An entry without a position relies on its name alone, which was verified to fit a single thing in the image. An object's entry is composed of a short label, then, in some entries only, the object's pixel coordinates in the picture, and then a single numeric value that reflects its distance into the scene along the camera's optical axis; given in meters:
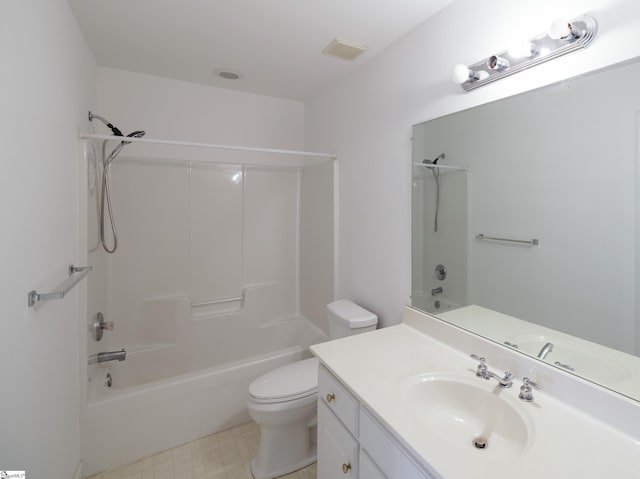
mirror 0.91
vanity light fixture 0.94
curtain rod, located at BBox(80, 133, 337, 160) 1.66
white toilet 1.62
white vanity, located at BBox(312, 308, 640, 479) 0.74
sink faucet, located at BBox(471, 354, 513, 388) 1.03
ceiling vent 1.73
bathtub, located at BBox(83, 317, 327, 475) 1.69
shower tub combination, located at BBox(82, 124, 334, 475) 1.83
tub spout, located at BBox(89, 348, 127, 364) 1.81
